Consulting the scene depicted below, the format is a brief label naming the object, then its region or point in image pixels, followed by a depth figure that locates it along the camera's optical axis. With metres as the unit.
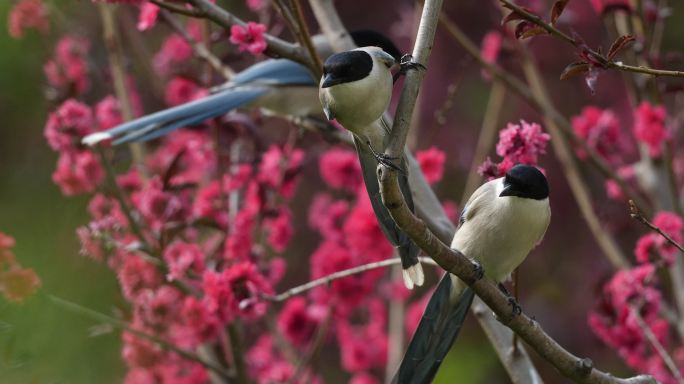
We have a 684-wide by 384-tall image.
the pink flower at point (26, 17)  7.10
